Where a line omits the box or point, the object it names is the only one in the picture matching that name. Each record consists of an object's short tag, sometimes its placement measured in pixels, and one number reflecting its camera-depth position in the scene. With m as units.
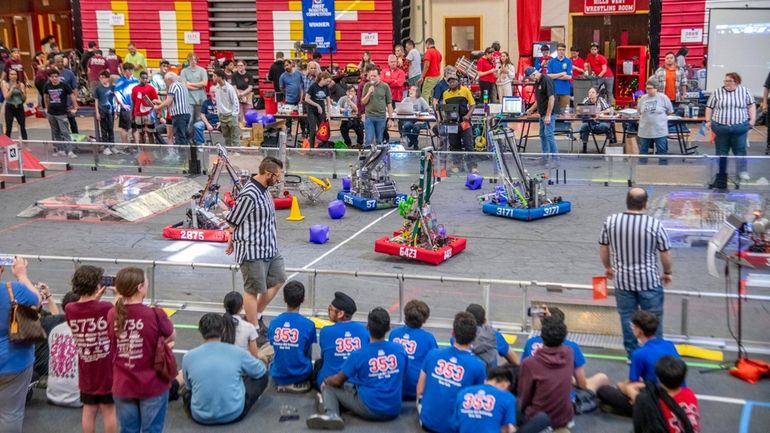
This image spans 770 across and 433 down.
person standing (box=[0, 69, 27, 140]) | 22.22
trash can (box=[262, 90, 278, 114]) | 25.46
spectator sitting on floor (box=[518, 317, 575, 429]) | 7.36
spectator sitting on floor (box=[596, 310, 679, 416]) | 7.57
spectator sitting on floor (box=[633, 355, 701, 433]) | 6.51
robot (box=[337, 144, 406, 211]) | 15.94
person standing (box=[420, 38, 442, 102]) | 24.69
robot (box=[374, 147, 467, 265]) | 12.61
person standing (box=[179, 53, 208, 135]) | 21.80
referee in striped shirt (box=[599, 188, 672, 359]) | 8.69
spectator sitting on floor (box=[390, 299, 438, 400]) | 8.07
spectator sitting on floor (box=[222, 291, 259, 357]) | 8.27
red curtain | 26.95
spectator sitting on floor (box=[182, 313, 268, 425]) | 7.79
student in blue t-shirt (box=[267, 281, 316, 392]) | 8.49
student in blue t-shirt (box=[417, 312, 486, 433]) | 7.29
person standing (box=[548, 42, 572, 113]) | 22.09
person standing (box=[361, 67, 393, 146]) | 19.64
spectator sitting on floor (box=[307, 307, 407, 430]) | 7.80
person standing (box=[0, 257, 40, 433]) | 7.22
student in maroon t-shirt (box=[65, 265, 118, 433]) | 6.95
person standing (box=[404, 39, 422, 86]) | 26.00
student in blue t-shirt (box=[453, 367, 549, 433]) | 6.82
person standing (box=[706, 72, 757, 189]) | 16.61
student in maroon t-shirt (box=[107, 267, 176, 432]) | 6.80
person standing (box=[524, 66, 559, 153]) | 18.97
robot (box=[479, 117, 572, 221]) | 15.10
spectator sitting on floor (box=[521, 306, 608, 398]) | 7.82
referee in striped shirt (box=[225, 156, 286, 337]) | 9.85
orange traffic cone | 15.40
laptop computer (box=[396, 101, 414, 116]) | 21.56
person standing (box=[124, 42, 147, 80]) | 28.83
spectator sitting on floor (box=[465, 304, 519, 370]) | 8.09
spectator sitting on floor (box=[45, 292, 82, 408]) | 8.35
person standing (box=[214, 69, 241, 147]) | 19.84
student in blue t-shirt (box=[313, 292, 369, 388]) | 8.21
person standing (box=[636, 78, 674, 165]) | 17.89
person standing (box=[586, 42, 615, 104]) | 25.16
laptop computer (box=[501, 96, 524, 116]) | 20.78
